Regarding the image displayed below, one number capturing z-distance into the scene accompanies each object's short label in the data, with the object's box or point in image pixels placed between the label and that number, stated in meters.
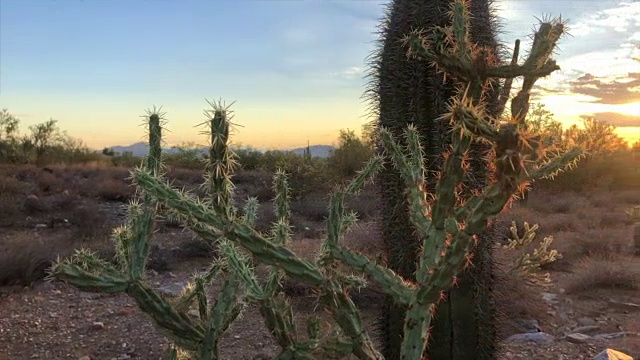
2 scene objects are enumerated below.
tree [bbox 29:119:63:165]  24.62
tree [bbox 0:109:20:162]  22.47
